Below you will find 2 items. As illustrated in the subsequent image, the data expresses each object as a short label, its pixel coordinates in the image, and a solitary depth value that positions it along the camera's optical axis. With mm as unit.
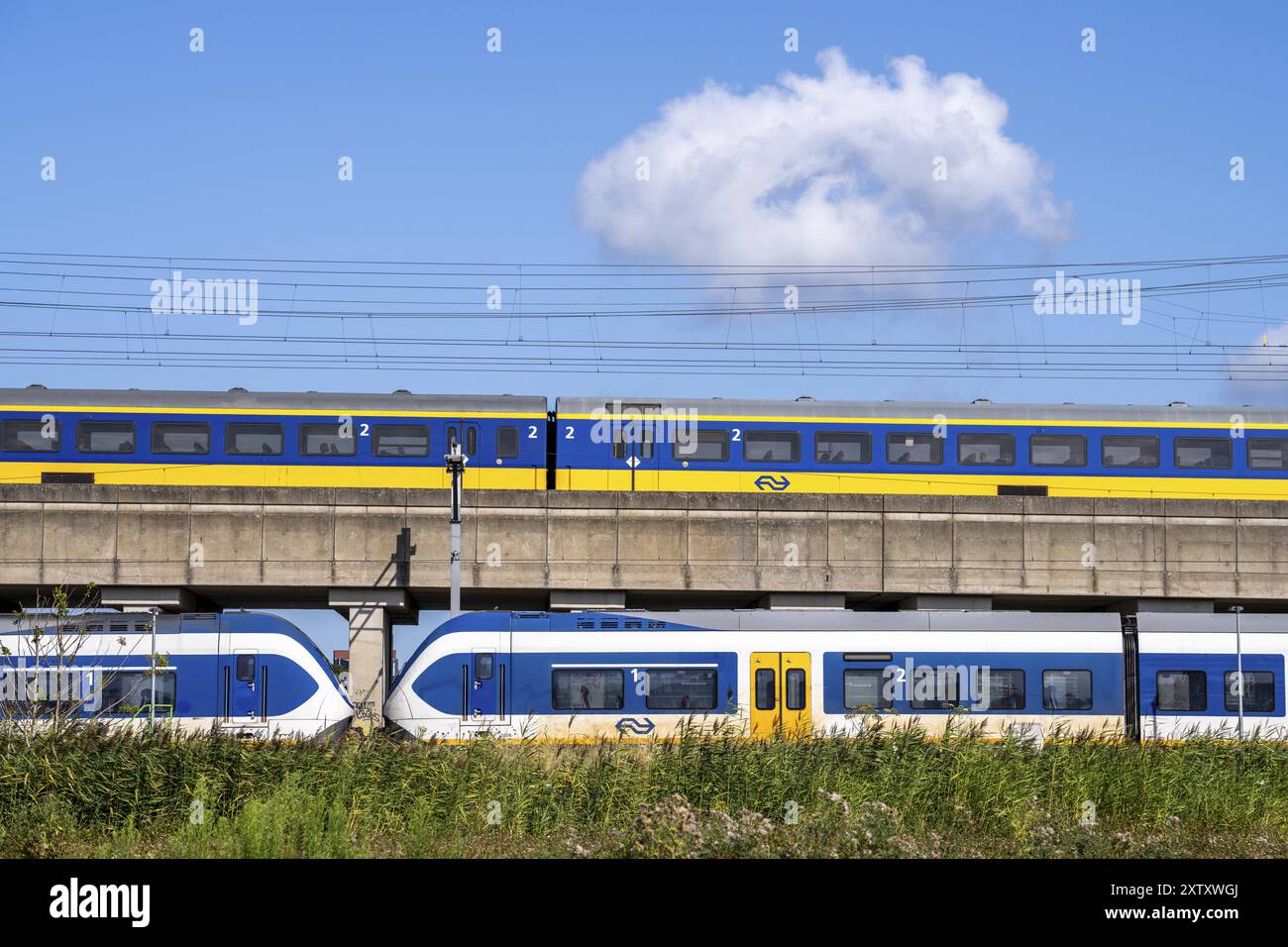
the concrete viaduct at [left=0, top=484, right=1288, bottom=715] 33375
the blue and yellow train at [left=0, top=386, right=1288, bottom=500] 35781
